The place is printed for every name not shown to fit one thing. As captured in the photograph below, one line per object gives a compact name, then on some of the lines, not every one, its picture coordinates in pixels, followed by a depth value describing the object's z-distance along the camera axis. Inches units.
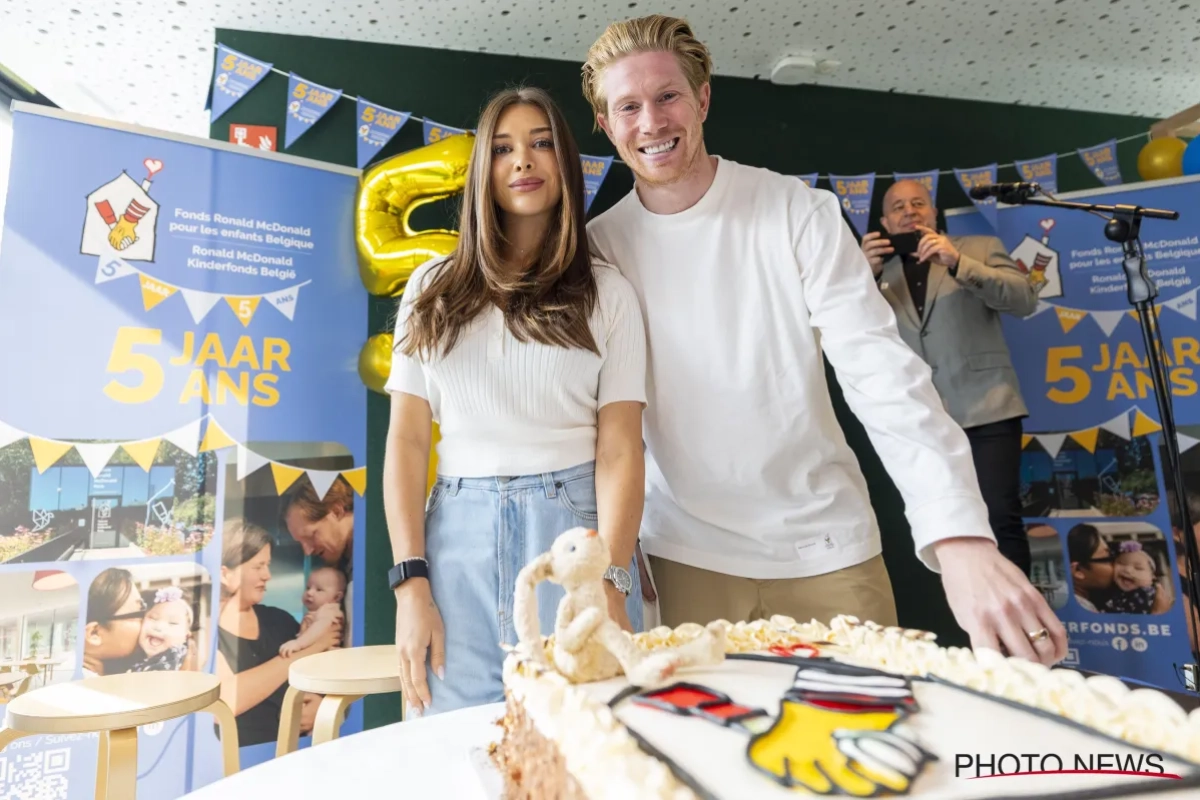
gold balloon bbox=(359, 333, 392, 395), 93.5
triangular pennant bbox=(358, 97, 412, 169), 109.0
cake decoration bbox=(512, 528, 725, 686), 26.3
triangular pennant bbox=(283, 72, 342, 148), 107.7
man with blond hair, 50.2
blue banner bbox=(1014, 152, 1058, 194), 135.0
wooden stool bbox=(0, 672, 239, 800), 58.8
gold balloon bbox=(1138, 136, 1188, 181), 129.6
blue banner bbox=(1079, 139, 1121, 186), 132.6
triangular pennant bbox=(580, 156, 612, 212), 115.6
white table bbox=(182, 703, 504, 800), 26.2
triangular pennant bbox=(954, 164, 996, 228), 132.5
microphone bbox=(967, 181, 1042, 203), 88.4
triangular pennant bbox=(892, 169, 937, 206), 131.3
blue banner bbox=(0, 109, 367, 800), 81.0
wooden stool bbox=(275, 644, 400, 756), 64.9
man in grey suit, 108.5
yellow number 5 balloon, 93.8
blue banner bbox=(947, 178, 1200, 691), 113.3
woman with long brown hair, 44.1
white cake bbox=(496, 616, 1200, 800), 18.3
